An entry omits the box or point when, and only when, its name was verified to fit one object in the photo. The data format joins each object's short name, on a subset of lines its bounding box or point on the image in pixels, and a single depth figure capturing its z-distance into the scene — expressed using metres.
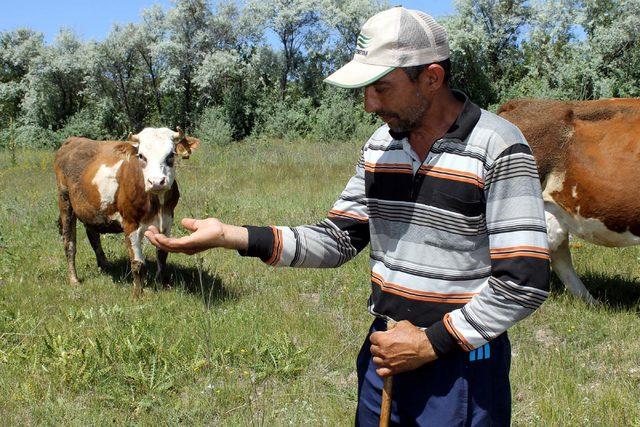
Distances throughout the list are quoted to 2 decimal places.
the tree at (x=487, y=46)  35.78
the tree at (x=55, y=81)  38.39
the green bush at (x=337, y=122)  28.16
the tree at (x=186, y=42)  36.69
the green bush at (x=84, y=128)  36.72
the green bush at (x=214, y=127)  28.57
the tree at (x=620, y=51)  28.94
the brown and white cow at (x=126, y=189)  6.66
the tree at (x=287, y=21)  38.78
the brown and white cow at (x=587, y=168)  5.54
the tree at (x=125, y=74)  37.28
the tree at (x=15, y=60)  41.84
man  1.85
